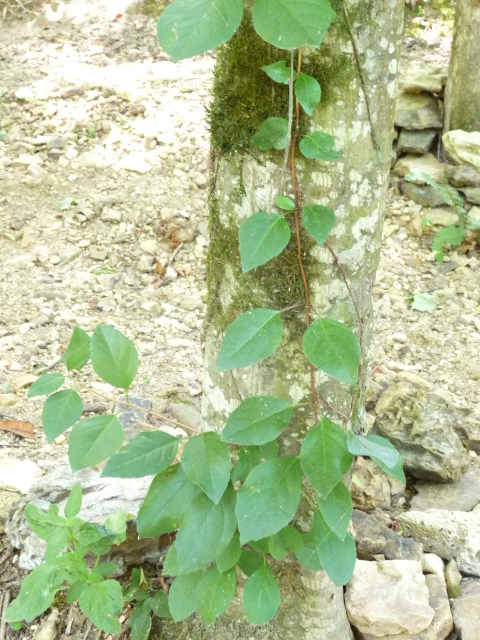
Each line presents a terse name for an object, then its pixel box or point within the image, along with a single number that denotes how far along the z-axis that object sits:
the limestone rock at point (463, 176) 4.97
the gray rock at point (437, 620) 2.10
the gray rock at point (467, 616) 2.14
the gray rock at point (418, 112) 5.41
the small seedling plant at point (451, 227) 4.66
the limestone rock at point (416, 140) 5.36
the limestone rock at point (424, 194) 5.00
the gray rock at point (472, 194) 4.96
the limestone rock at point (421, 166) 5.15
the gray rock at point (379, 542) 2.34
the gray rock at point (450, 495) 2.90
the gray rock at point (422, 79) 5.55
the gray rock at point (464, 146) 4.88
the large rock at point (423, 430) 2.94
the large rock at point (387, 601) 2.06
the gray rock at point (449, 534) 2.43
